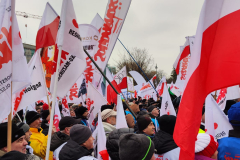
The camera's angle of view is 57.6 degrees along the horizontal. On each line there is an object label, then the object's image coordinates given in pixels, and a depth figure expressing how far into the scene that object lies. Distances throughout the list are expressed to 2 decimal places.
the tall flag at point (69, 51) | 2.89
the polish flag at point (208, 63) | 1.70
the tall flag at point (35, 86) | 3.62
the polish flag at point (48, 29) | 4.00
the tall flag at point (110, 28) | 4.29
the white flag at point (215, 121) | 3.48
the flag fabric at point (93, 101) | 4.48
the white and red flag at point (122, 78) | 10.00
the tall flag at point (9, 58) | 2.60
